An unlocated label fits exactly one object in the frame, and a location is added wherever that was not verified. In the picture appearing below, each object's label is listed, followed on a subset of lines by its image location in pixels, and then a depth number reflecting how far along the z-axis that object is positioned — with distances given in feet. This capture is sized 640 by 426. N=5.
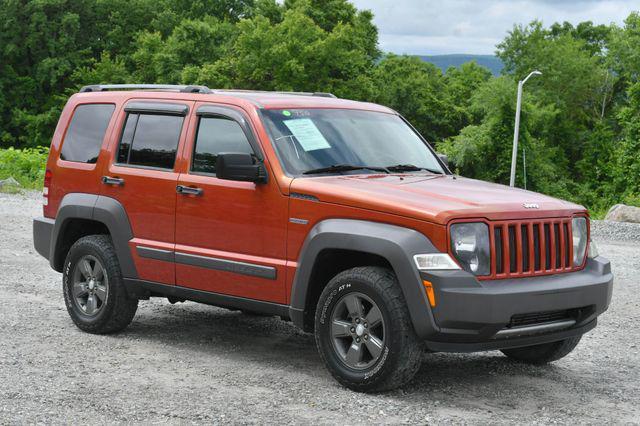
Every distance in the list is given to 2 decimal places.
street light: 170.11
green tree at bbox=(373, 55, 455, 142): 215.92
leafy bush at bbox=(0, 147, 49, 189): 95.81
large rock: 72.87
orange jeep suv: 20.11
